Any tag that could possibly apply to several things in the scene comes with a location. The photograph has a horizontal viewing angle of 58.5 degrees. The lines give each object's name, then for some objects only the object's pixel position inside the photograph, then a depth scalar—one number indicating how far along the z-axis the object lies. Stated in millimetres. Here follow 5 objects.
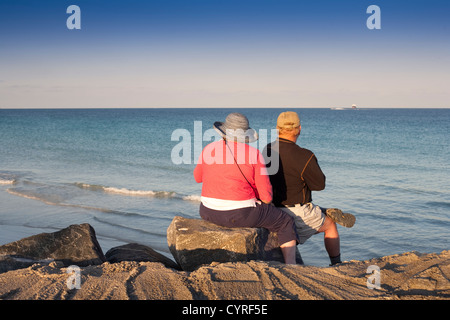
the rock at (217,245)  4629
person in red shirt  4520
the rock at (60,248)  4605
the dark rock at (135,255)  5102
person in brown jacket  4793
